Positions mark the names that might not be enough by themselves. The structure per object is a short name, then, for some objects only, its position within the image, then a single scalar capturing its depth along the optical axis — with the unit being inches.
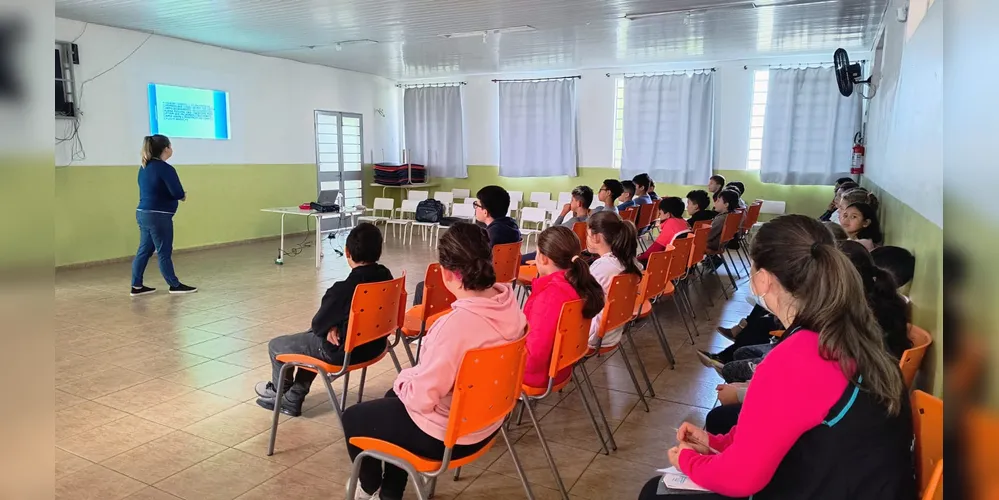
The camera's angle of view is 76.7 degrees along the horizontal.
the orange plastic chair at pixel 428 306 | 131.7
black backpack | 386.0
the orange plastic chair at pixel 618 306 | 119.5
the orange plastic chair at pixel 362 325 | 107.2
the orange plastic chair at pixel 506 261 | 173.6
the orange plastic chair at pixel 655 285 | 145.6
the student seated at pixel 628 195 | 295.8
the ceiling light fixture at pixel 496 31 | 288.1
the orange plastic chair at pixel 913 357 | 81.0
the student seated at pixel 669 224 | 209.4
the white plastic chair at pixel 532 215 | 357.4
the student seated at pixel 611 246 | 134.4
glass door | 423.2
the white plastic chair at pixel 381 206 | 419.2
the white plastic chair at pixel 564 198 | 414.0
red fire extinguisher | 305.3
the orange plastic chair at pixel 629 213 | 266.7
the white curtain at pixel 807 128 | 346.9
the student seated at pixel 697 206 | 268.5
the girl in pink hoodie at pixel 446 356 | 78.0
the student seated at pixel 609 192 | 253.1
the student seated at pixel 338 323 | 112.3
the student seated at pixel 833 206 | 243.4
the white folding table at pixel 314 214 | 298.4
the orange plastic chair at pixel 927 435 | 57.4
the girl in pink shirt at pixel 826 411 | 53.5
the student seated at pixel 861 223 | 159.8
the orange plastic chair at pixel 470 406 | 72.9
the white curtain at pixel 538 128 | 422.0
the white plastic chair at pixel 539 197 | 424.6
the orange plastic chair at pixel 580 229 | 222.4
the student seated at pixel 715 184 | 324.2
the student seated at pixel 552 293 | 103.8
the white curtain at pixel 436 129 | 458.6
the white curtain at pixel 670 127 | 381.7
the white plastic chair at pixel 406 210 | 399.5
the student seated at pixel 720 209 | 250.1
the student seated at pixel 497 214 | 183.6
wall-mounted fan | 271.0
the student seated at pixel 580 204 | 229.8
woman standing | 228.2
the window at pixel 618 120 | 410.0
